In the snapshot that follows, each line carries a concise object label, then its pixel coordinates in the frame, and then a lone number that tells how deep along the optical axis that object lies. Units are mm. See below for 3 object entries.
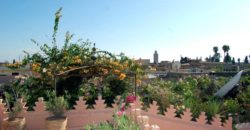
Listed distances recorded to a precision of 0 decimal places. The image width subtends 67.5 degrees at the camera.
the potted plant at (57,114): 3388
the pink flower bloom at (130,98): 3862
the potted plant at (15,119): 3311
